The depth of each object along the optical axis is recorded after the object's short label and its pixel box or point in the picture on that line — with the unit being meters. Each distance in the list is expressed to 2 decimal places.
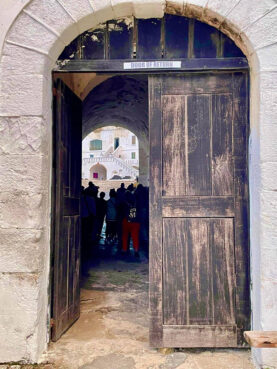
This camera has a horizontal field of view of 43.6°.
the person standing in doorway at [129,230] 7.25
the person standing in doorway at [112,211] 7.94
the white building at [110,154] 32.69
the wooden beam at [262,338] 2.15
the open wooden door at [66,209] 3.33
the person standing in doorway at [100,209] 8.79
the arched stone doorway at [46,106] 2.93
